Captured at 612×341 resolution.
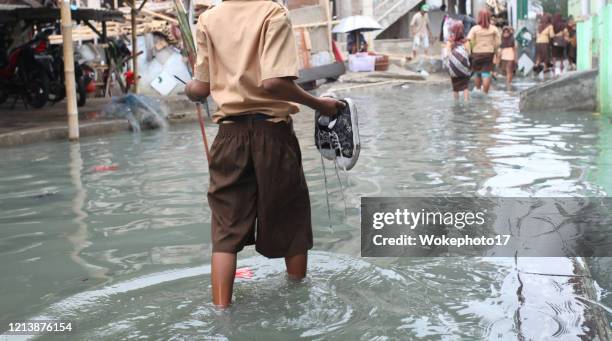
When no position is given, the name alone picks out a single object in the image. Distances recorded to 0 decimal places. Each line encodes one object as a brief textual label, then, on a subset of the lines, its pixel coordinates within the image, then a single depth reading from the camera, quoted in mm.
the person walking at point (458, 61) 14758
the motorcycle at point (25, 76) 13680
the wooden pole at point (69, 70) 10648
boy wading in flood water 3441
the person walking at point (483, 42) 15547
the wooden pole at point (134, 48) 14342
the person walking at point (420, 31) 26625
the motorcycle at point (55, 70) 13984
